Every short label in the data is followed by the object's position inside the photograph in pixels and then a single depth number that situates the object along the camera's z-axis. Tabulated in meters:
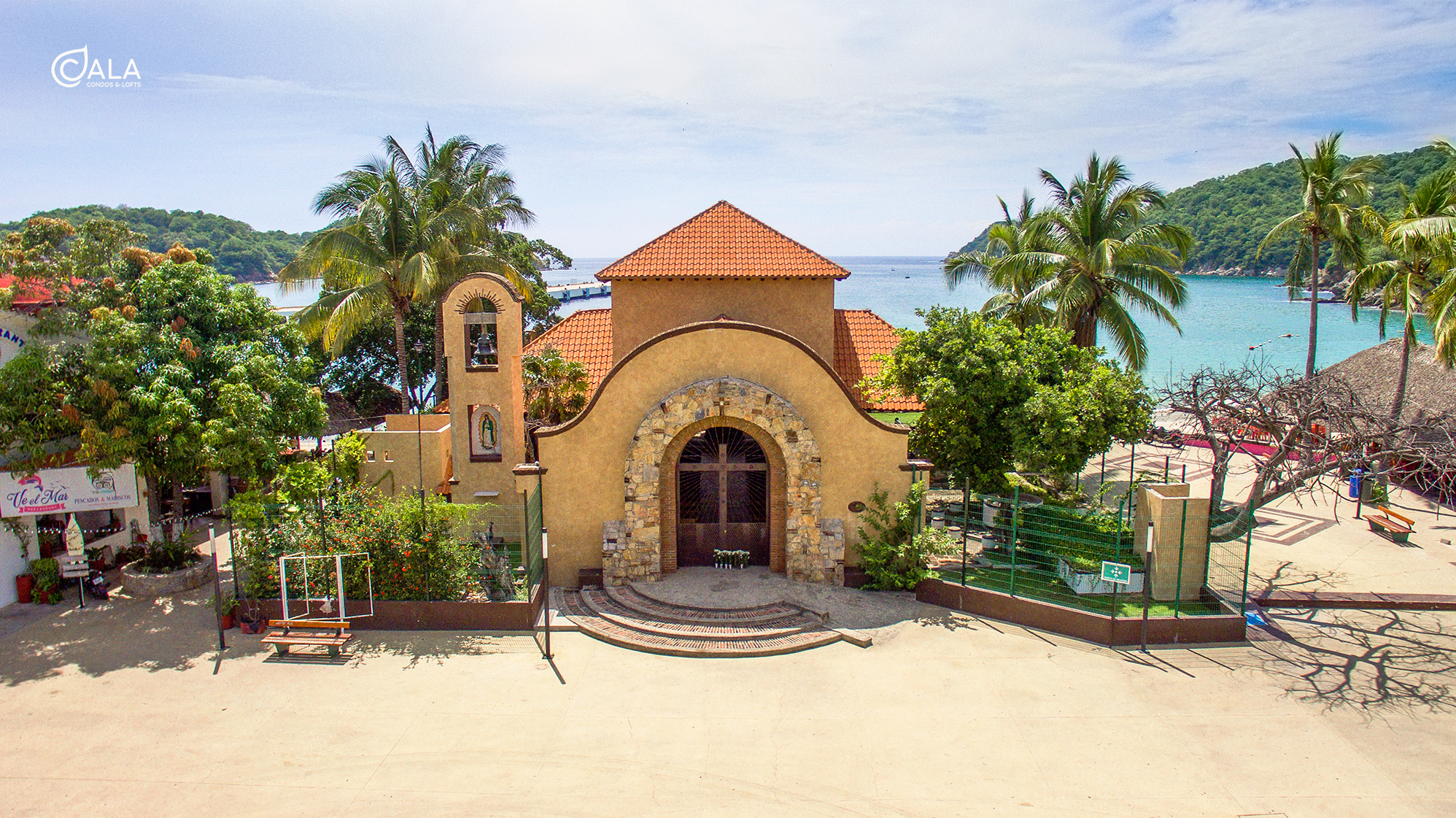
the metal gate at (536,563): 15.66
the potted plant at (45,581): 16.92
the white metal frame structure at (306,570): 14.30
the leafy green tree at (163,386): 15.52
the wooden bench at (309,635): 14.53
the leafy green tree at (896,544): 16.58
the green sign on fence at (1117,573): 14.12
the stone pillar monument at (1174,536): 15.64
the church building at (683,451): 16.59
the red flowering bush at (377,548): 15.48
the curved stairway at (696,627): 14.66
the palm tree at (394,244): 24.45
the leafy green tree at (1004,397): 17.23
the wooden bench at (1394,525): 19.94
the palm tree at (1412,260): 19.89
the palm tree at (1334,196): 24.78
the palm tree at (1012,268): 26.50
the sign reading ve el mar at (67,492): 16.56
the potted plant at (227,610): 15.59
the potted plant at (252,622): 15.44
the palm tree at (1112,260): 24.62
